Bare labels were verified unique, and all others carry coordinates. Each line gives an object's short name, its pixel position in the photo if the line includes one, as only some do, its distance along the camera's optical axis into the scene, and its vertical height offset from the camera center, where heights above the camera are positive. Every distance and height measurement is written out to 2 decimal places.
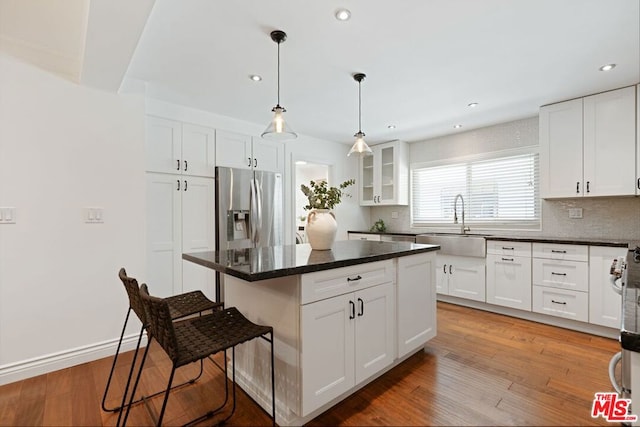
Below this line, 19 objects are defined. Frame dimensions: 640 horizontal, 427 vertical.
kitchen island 1.63 -0.63
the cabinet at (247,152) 3.77 +0.79
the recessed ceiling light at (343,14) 1.86 +1.22
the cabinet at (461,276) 3.69 -0.82
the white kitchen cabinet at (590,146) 2.91 +0.67
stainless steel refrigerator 3.68 +0.03
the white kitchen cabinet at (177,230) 3.24 -0.20
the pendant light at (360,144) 2.68 +0.60
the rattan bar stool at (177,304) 1.53 -0.57
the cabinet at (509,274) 3.36 -0.70
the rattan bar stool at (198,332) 1.24 -0.60
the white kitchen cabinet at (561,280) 3.01 -0.70
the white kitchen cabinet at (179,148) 3.24 +0.72
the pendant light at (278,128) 2.23 +0.62
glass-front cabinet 4.93 +0.61
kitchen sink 3.67 -0.39
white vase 2.30 -0.13
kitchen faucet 4.41 -0.03
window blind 3.87 +0.29
